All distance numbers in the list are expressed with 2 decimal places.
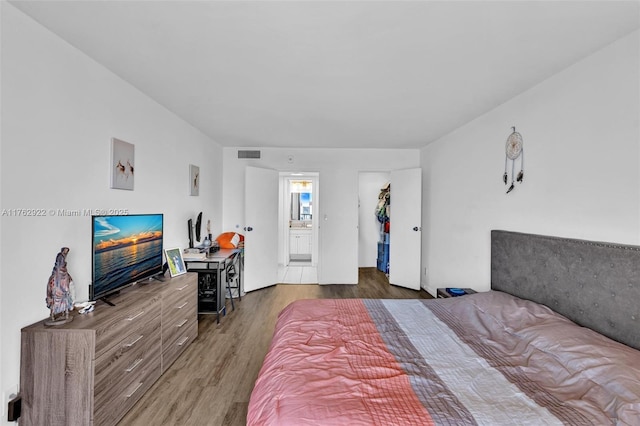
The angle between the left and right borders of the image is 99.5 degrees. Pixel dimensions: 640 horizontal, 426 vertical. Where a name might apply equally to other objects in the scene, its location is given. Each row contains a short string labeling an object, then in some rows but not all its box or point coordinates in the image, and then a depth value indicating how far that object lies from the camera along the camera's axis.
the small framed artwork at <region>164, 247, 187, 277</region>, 2.77
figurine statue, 1.56
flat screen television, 1.87
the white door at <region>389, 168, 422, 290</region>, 4.53
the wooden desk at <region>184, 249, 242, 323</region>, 3.26
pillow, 4.13
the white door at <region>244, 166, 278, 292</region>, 4.48
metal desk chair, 3.65
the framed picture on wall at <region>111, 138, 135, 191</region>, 2.16
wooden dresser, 1.49
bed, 1.09
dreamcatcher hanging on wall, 2.40
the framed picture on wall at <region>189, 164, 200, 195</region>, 3.51
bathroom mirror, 6.95
